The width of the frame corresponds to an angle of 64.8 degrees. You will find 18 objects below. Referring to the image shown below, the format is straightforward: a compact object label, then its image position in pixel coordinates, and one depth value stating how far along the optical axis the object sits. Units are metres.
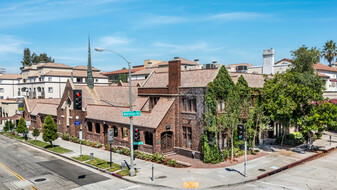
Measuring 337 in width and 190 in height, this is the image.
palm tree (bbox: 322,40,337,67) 82.62
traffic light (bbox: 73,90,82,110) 20.11
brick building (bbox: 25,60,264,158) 27.81
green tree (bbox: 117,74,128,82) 92.73
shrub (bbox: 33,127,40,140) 39.56
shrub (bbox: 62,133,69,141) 40.04
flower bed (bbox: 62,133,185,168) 24.88
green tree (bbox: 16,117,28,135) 41.75
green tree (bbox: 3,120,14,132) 49.69
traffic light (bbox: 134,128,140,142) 21.48
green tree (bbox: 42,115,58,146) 33.62
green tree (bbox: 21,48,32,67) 117.44
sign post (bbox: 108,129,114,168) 24.09
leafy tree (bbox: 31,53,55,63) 117.62
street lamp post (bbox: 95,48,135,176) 21.71
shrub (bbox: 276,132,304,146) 33.88
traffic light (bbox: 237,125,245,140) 20.36
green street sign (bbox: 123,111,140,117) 21.78
